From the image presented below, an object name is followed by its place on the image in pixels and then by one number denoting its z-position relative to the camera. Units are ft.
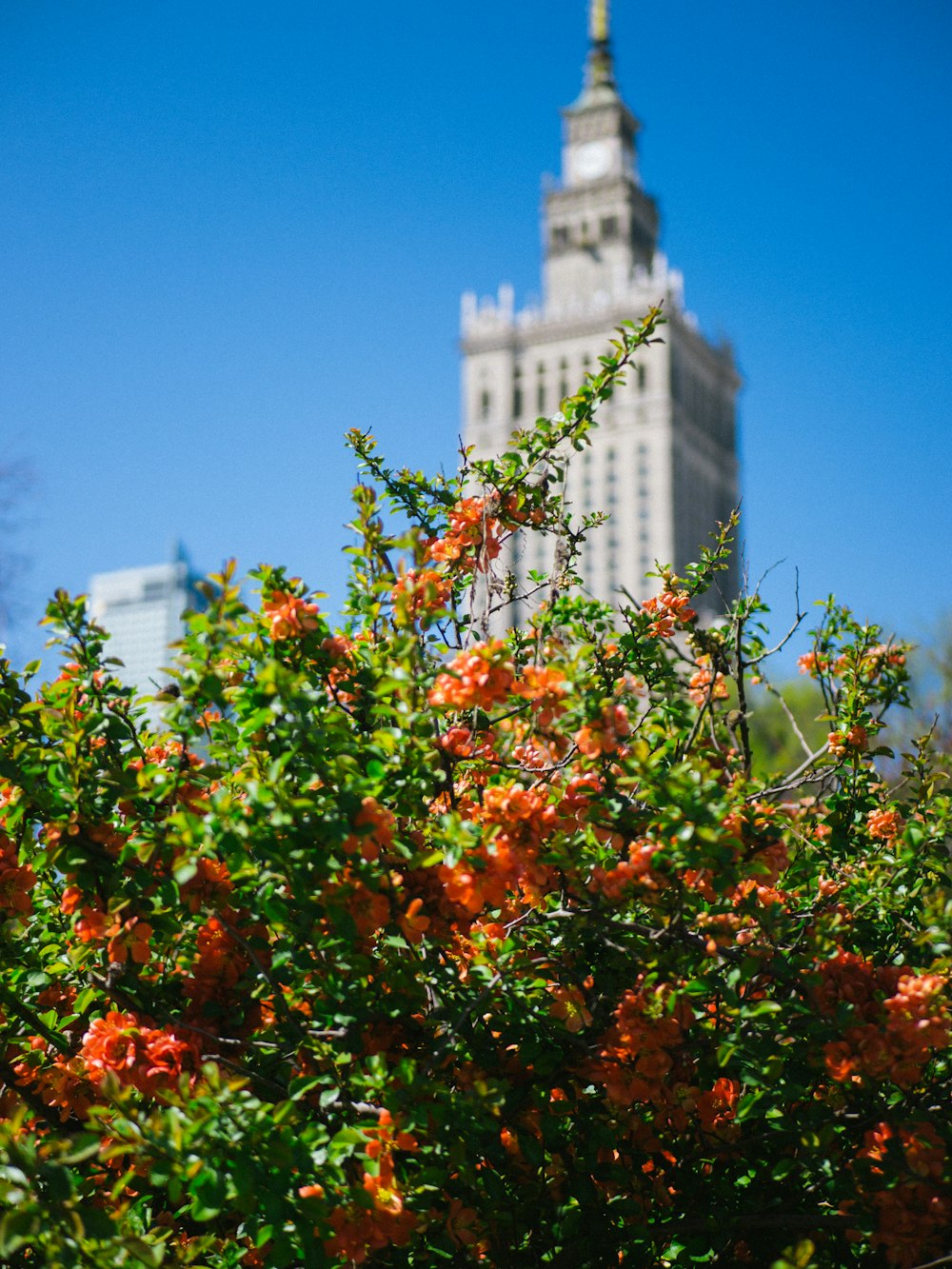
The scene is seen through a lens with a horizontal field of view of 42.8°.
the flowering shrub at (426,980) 7.44
